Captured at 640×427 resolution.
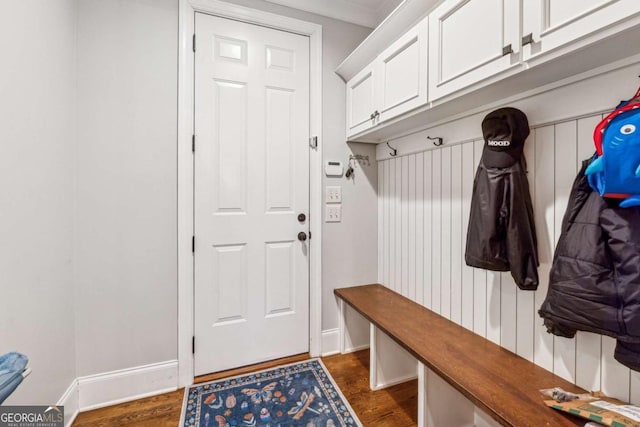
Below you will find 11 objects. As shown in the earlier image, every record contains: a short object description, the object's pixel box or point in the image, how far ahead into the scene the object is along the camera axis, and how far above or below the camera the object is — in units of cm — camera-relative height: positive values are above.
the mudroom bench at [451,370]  101 -69
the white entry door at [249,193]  192 +10
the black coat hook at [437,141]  171 +42
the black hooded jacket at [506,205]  119 +2
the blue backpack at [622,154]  83 +17
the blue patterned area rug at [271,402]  153 -115
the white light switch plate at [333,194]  223 +11
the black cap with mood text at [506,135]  121 +32
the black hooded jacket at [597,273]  85 -21
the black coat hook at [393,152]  215 +44
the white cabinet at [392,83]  149 +78
